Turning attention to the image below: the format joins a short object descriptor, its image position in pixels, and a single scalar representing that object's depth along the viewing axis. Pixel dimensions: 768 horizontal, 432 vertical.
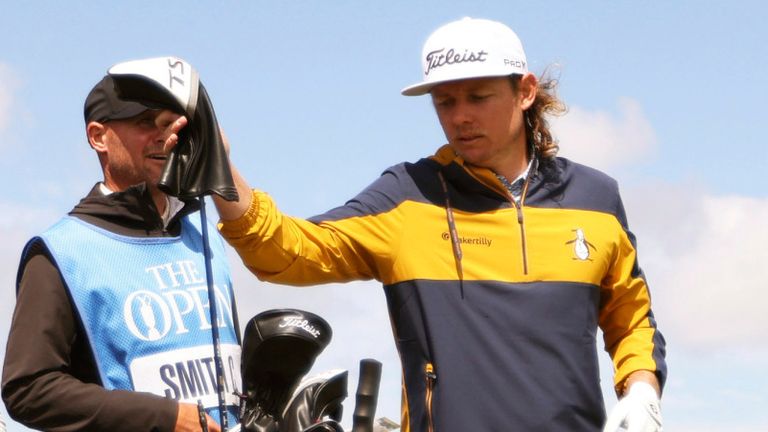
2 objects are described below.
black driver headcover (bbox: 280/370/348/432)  9.76
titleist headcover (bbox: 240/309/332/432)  9.79
